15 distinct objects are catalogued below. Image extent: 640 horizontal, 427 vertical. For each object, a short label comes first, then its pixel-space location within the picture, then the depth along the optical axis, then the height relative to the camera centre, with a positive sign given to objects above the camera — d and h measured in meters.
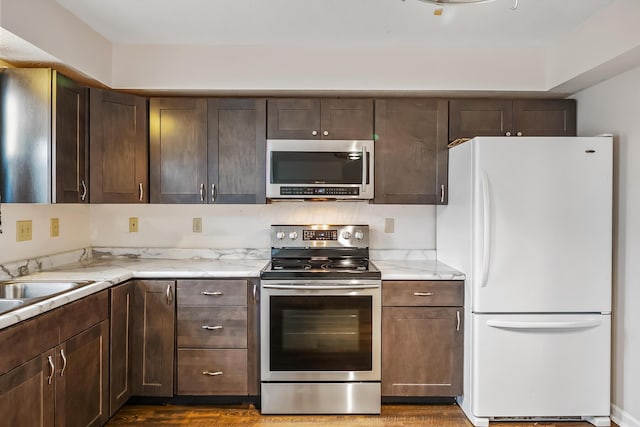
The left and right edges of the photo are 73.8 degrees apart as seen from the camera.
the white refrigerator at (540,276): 2.40 -0.38
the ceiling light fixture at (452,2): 1.56 +0.77
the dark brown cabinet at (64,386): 1.61 -0.77
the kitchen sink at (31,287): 2.18 -0.42
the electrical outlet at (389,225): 3.25 -0.12
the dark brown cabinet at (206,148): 2.87 +0.41
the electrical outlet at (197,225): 3.23 -0.13
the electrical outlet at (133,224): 3.22 -0.12
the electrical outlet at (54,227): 2.77 -0.13
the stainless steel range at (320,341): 2.57 -0.80
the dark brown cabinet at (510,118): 2.89 +0.62
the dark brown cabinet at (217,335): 2.61 -0.78
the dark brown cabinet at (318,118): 2.87 +0.61
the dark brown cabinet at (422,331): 2.61 -0.75
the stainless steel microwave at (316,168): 2.84 +0.27
